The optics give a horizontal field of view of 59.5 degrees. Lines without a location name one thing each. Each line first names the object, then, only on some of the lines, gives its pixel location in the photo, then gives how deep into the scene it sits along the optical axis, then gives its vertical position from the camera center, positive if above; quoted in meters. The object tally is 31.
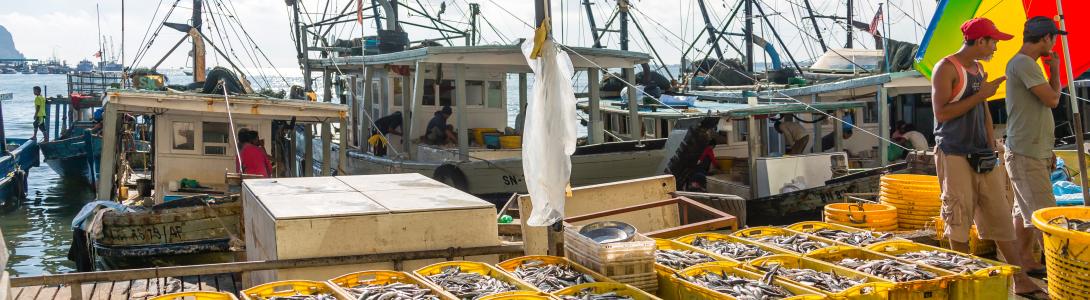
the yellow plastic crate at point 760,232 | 6.70 -0.66
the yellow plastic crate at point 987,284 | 5.25 -0.83
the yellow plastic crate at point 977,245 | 7.39 -0.86
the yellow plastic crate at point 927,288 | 5.11 -0.83
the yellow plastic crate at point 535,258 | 5.78 -0.74
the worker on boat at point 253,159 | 12.77 -0.13
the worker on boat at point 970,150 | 6.09 -0.10
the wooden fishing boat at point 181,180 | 11.91 -0.41
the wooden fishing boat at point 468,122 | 14.52 +0.44
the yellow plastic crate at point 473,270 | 5.48 -0.75
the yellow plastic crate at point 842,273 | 4.92 -0.77
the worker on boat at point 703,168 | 14.38 -0.44
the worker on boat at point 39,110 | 30.86 +1.44
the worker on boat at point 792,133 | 15.30 +0.09
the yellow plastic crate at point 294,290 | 5.14 -0.78
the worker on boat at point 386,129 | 17.52 +0.33
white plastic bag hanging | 6.09 +0.06
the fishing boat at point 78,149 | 26.92 +0.12
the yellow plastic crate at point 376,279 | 5.45 -0.77
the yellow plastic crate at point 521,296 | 4.89 -0.78
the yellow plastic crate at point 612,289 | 5.15 -0.80
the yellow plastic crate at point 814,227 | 6.86 -0.64
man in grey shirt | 5.99 +0.09
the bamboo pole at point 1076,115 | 6.14 +0.12
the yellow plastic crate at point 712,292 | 4.92 -0.78
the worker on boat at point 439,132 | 16.72 +0.24
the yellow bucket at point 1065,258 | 5.02 -0.68
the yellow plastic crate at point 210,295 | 5.11 -0.78
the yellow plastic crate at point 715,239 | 6.43 -0.68
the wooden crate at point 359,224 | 6.31 -0.53
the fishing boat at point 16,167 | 23.58 -0.33
